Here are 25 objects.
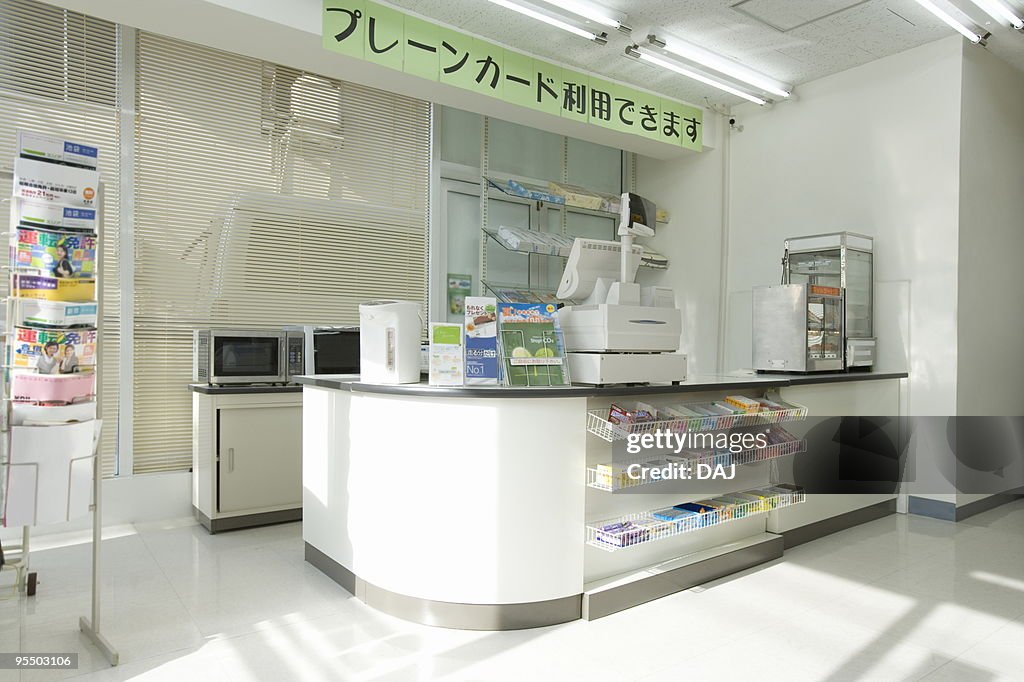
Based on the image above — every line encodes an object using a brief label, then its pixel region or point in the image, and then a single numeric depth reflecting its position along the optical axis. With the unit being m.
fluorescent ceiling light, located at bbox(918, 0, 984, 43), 4.45
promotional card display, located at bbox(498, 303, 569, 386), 3.15
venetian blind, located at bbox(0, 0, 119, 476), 4.40
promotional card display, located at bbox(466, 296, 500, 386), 3.12
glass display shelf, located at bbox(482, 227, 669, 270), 6.05
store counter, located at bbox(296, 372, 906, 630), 2.97
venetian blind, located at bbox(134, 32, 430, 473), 4.90
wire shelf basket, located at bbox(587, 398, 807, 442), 3.15
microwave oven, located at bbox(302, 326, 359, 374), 4.81
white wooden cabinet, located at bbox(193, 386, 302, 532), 4.51
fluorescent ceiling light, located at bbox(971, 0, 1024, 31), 4.46
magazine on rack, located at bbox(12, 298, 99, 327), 2.49
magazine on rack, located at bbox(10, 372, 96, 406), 2.49
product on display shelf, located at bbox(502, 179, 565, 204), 6.34
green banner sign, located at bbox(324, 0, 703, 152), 4.36
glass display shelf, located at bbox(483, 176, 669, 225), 6.36
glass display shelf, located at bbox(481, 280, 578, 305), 6.16
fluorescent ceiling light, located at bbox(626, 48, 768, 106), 5.24
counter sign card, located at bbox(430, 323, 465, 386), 3.09
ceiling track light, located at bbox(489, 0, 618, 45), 4.36
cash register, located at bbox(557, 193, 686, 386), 3.24
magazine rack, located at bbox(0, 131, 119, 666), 2.47
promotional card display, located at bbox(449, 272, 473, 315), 6.28
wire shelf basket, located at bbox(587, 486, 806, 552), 3.11
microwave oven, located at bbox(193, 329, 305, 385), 4.59
